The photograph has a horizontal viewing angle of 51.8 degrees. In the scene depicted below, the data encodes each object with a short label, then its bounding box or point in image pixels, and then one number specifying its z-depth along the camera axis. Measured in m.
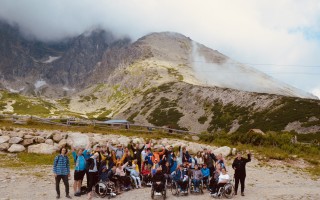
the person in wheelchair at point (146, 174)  20.28
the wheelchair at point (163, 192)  17.25
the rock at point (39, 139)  32.81
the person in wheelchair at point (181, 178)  18.50
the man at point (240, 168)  18.62
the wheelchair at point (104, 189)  17.38
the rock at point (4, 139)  31.59
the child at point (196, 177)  18.98
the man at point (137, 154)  20.84
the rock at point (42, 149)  31.02
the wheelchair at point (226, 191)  18.09
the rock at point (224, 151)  32.62
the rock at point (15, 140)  31.82
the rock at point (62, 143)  32.71
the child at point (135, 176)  19.62
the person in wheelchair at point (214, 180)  18.56
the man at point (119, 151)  20.50
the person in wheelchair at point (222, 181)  18.28
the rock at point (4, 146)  30.83
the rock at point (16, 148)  30.67
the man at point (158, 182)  17.30
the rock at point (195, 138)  48.42
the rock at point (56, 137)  33.84
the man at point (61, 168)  16.56
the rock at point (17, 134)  32.86
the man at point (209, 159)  20.27
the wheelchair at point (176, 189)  18.39
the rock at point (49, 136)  33.91
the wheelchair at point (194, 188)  19.03
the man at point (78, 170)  17.16
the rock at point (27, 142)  32.06
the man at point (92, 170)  17.17
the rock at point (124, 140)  37.00
